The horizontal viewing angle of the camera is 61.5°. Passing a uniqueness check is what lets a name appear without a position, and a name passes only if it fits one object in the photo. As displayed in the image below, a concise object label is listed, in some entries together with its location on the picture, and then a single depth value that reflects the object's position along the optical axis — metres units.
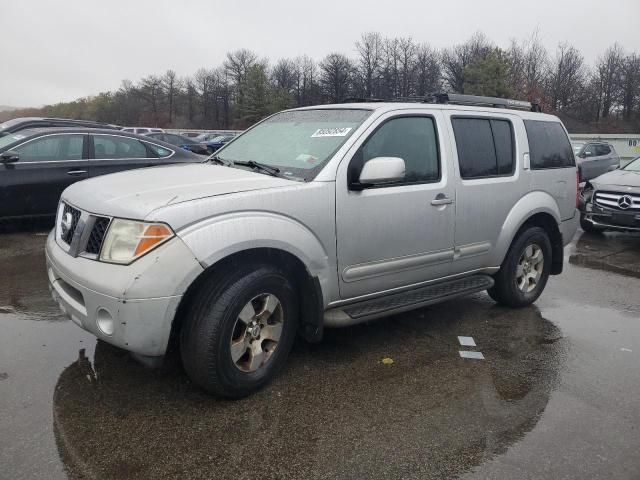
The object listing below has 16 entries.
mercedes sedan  8.66
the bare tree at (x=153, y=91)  94.62
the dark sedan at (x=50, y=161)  7.54
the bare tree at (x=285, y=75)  85.91
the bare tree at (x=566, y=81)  66.56
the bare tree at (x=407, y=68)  77.81
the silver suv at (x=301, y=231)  2.90
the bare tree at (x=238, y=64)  88.37
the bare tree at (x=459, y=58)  72.94
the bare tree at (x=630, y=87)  62.12
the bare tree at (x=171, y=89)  94.00
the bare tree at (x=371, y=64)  78.75
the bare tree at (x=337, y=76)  77.50
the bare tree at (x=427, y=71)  75.52
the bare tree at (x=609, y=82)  64.88
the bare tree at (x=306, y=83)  82.06
